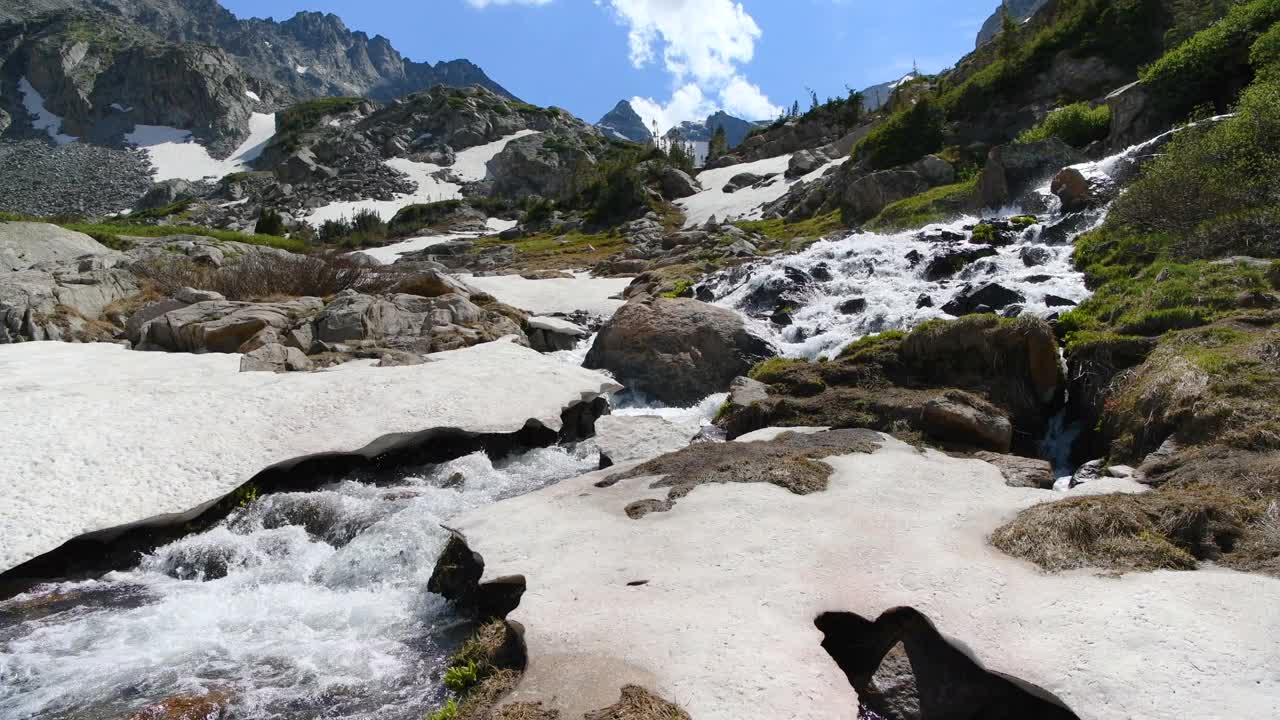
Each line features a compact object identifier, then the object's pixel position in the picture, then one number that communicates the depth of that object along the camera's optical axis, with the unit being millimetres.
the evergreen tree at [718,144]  118062
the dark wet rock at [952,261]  23875
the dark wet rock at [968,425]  11375
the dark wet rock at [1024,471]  9344
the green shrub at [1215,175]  16172
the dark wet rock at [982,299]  19156
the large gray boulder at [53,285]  18531
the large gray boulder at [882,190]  42281
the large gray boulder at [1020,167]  30359
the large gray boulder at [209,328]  18156
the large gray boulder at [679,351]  18453
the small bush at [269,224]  67625
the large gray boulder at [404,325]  19109
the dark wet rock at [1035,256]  22062
